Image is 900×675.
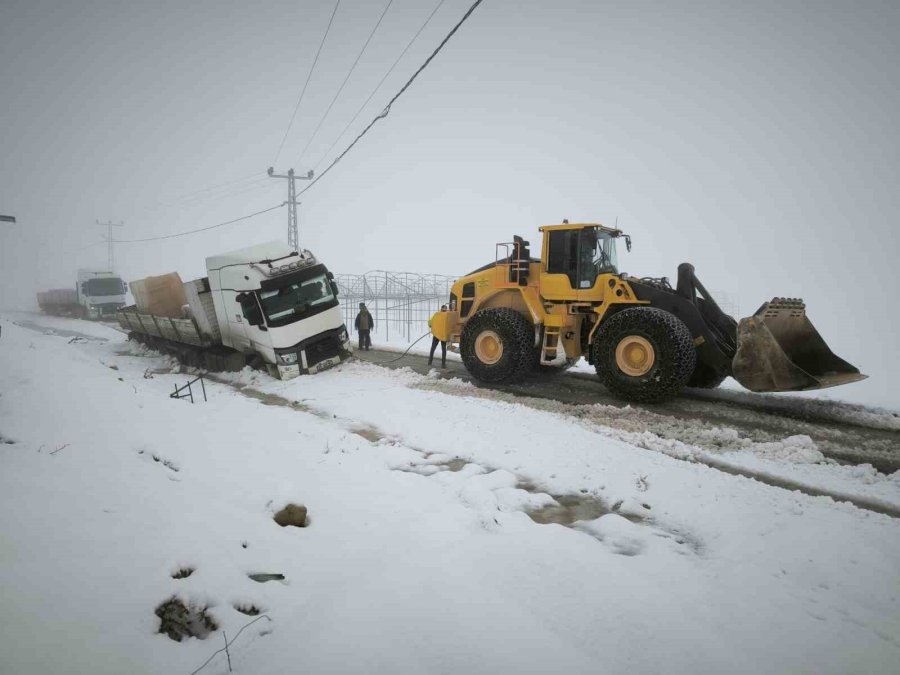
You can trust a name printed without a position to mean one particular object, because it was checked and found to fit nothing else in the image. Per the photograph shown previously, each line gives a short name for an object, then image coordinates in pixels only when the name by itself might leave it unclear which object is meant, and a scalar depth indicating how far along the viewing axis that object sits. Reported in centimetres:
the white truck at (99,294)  2577
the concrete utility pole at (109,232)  4856
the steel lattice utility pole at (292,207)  2509
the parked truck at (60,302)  2781
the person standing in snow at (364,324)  1410
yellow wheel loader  614
